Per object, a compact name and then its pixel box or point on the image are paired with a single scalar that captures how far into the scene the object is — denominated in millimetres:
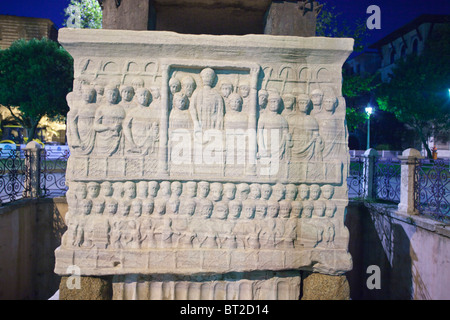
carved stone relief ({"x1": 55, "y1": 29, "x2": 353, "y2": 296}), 3291
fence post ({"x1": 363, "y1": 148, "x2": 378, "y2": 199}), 6136
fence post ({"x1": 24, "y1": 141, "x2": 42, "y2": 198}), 5848
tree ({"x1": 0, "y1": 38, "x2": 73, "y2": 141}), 14617
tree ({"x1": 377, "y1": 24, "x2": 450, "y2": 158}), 15641
